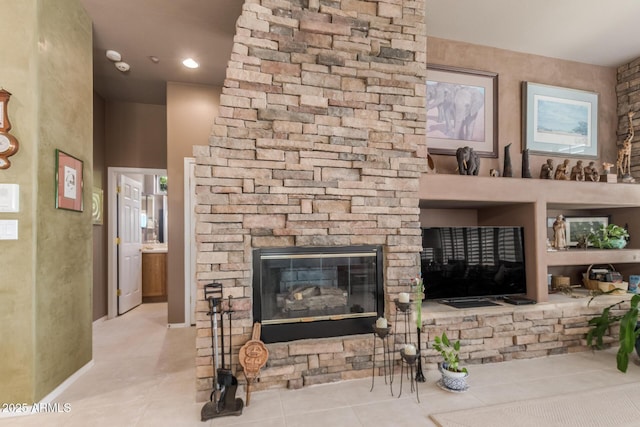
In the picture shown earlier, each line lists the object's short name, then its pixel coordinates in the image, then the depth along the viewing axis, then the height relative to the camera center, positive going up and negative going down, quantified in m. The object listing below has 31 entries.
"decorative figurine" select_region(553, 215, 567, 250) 3.00 -0.17
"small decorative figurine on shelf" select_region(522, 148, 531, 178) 2.83 +0.48
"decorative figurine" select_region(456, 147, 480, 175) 2.68 +0.48
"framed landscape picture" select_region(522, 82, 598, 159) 3.14 +1.01
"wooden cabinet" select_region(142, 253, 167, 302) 4.78 -0.90
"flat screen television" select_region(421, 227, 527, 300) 2.60 -0.38
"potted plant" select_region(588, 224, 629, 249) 3.00 -0.21
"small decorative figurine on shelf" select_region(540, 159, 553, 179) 2.98 +0.45
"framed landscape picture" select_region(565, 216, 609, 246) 3.33 -0.09
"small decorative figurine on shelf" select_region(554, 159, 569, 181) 2.97 +0.43
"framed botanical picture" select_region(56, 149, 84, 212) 2.09 +0.27
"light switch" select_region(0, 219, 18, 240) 1.83 -0.05
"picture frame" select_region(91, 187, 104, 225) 3.62 +0.17
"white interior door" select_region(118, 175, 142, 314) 4.06 -0.36
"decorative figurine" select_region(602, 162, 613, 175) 3.00 +0.48
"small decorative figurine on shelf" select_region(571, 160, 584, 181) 3.03 +0.44
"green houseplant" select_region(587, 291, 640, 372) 2.23 -0.89
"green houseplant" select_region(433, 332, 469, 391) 2.01 -1.01
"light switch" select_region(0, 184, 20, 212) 1.83 +0.13
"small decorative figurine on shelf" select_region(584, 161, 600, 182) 3.02 +0.43
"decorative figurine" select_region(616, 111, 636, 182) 3.23 +0.64
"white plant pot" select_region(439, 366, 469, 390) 2.01 -1.06
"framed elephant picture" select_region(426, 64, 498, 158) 2.91 +1.02
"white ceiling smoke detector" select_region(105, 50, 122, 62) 2.90 +1.56
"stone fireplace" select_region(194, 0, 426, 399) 2.05 +0.47
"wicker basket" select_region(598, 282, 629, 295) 2.88 -0.66
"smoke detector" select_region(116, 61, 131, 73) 3.09 +1.54
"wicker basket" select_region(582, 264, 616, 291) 3.07 -0.65
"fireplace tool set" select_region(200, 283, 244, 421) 1.77 -0.97
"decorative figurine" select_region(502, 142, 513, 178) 2.83 +0.49
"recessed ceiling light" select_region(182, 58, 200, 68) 3.05 +1.56
